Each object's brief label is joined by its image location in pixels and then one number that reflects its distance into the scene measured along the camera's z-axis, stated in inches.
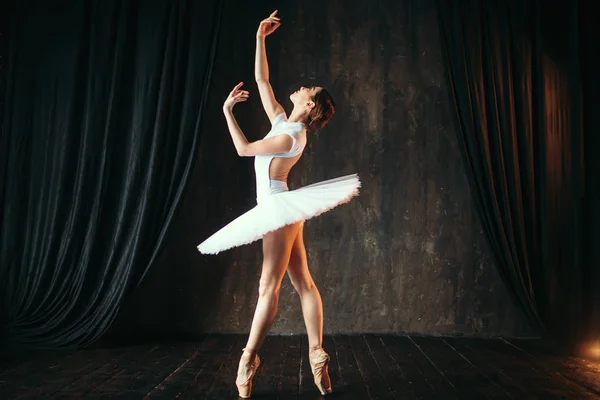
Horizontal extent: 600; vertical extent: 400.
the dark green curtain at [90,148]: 144.1
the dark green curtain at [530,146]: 147.7
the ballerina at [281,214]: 99.3
